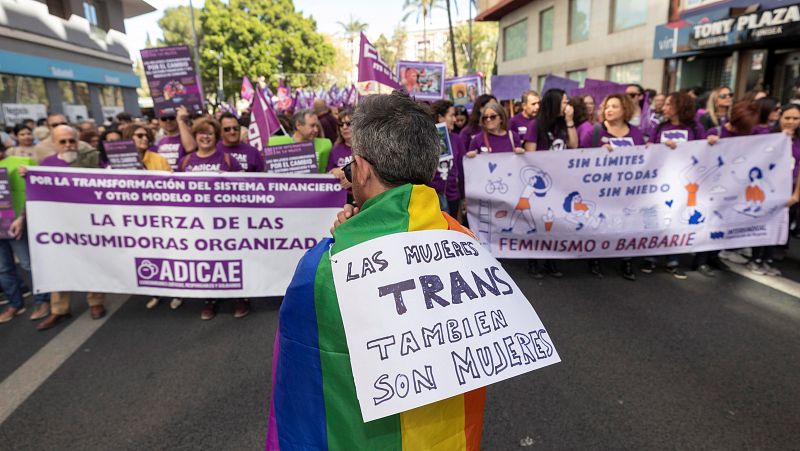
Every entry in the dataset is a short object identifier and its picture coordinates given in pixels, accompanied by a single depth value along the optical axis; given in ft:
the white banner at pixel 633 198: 16.71
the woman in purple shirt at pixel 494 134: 17.30
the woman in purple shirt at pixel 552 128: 17.67
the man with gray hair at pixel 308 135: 19.13
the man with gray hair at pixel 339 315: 3.96
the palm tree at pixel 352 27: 313.73
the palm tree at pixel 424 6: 189.16
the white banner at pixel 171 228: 14.33
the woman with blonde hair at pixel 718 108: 22.36
